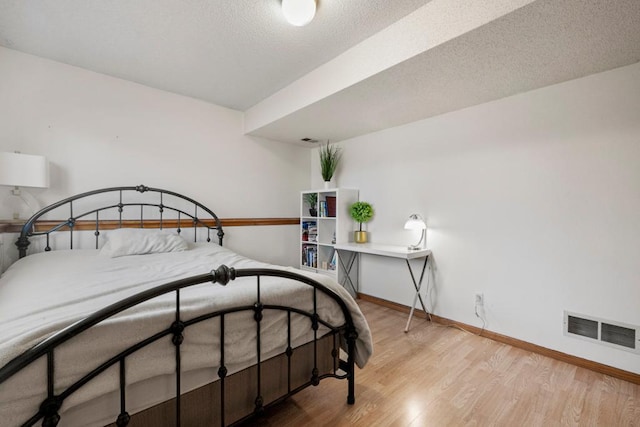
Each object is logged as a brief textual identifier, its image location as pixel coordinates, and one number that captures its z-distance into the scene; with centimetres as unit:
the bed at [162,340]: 77
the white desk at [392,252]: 262
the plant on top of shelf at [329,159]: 366
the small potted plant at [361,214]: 330
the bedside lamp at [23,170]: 196
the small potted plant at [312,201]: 377
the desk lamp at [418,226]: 271
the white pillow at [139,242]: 215
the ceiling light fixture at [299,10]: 161
